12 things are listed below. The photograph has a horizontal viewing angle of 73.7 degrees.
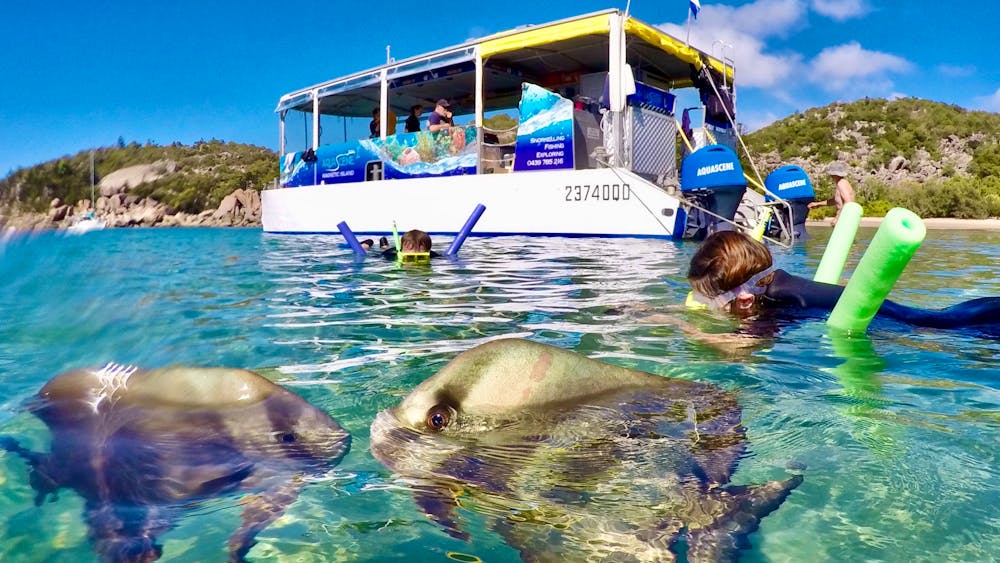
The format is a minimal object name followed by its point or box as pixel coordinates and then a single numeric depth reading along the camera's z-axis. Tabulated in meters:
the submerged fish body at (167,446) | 1.38
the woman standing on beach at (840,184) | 9.14
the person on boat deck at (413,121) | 14.20
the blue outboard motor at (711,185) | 9.26
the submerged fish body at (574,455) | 1.29
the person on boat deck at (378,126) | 15.20
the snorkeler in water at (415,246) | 7.09
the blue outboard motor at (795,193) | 10.46
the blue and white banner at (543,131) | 11.41
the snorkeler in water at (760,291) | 3.27
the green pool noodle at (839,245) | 3.56
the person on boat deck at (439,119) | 13.33
